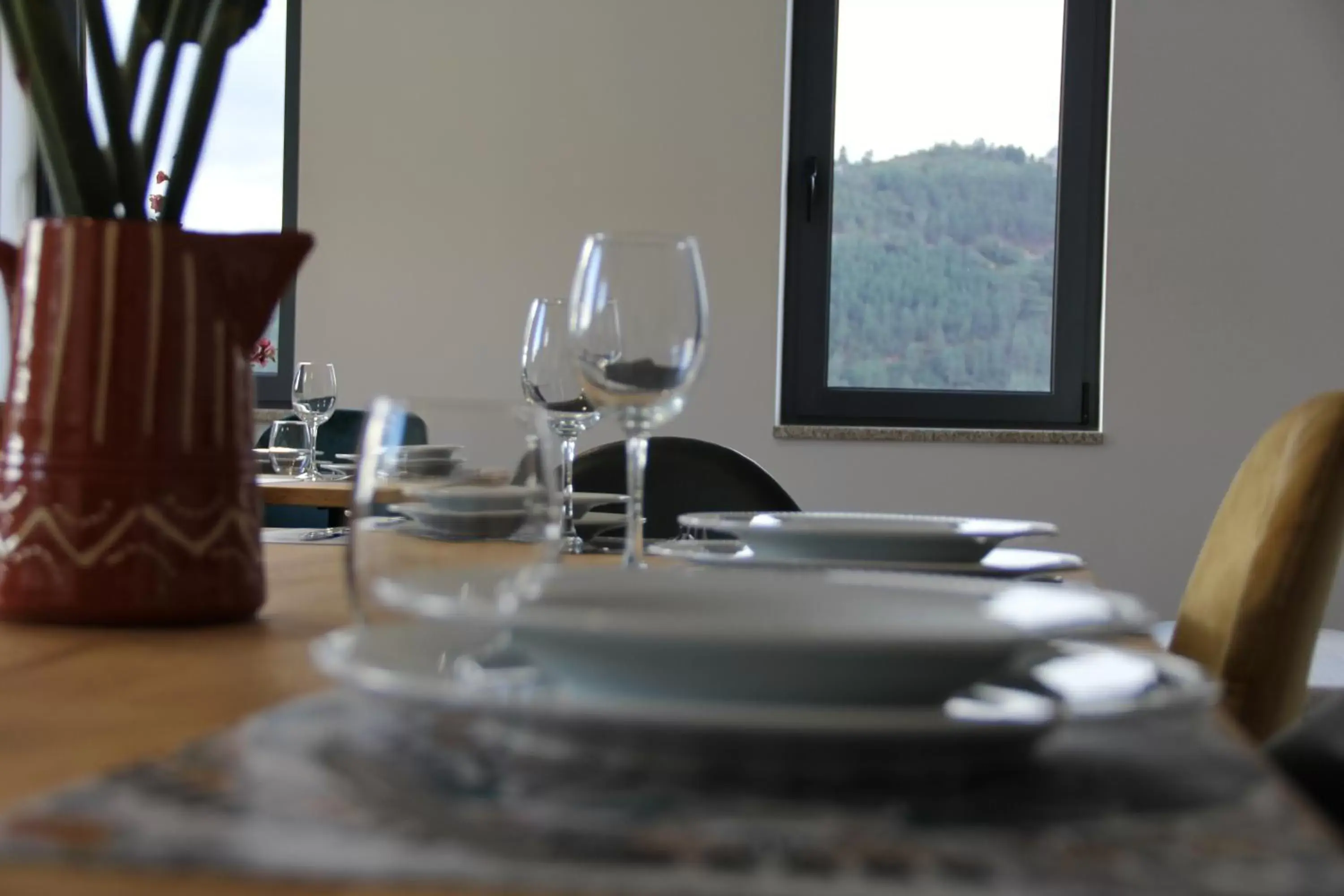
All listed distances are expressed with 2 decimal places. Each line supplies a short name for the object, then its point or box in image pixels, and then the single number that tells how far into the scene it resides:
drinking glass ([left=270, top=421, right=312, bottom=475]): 2.40
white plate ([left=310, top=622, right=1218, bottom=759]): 0.33
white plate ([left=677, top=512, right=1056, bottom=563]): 0.83
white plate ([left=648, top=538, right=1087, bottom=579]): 0.84
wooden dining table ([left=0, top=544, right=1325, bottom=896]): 0.29
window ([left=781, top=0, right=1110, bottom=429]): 3.88
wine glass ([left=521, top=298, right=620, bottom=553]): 1.15
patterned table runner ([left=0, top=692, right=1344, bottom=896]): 0.29
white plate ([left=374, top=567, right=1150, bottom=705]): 0.36
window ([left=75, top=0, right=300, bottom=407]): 4.23
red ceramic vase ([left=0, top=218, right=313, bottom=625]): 0.71
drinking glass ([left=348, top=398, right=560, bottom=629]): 0.51
